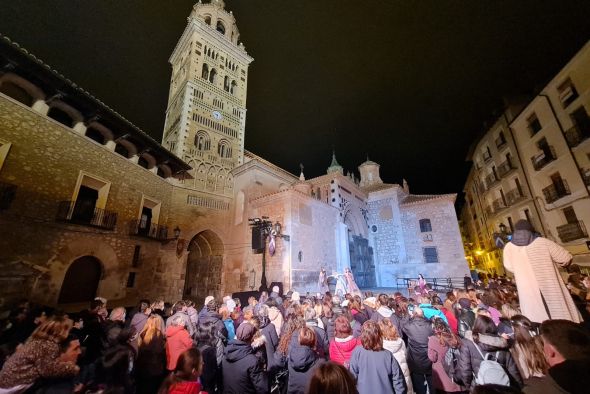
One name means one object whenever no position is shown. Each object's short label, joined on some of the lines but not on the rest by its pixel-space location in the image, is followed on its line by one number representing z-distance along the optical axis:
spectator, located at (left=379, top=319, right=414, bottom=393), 3.24
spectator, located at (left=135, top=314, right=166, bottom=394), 3.39
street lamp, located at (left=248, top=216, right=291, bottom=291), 14.47
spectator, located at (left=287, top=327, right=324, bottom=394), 3.00
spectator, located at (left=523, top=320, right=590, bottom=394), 1.28
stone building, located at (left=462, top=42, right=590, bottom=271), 12.93
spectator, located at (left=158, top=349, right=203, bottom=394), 2.17
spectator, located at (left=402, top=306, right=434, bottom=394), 3.84
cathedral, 8.51
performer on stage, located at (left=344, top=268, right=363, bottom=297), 11.66
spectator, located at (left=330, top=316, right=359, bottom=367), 3.23
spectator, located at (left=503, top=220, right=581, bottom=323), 3.12
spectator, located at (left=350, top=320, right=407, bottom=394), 2.54
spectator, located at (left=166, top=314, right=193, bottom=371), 3.81
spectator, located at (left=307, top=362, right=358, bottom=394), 1.75
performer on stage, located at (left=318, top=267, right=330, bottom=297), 13.80
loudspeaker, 14.35
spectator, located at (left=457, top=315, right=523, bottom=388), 2.76
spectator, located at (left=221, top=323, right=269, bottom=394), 3.05
